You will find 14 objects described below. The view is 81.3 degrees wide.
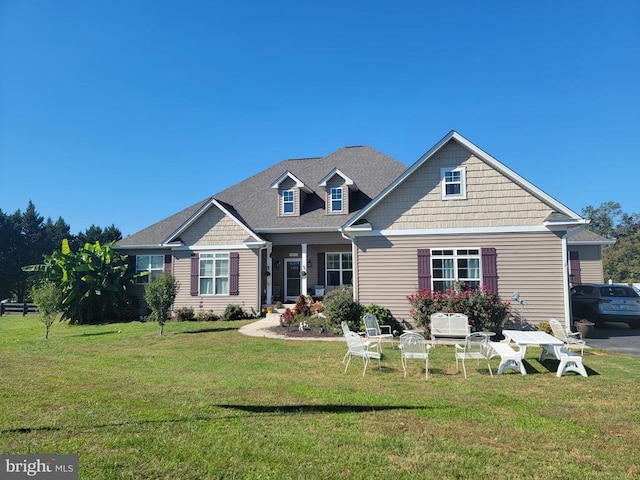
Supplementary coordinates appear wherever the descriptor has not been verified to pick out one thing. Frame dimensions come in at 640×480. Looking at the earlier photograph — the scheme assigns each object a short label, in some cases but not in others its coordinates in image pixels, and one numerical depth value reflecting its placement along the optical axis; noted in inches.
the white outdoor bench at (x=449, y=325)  455.8
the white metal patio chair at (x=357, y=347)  325.0
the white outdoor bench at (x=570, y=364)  311.0
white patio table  323.3
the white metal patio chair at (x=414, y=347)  314.0
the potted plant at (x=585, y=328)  504.7
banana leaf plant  740.0
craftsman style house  510.3
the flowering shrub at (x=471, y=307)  482.9
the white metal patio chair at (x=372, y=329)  454.6
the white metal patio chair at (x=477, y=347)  319.8
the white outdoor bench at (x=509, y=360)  316.5
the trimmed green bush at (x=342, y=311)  525.7
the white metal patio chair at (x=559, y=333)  367.2
